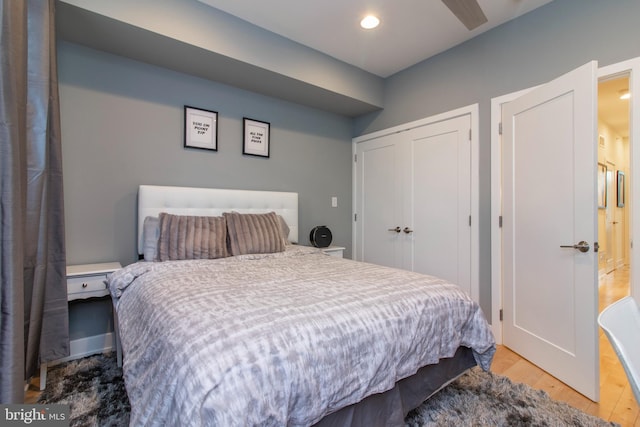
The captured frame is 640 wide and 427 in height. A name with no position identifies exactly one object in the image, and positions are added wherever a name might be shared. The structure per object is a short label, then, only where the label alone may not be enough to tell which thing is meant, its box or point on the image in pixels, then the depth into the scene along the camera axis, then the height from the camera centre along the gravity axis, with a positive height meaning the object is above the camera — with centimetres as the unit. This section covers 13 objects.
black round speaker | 343 -27
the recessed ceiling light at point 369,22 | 251 +162
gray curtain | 115 +8
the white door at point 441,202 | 288 +12
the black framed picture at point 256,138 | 312 +80
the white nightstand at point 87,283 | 199 -47
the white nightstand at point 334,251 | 332 -42
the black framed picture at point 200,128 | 276 +80
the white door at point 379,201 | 352 +15
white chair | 80 -37
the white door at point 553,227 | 185 -10
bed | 91 -47
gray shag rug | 157 -108
